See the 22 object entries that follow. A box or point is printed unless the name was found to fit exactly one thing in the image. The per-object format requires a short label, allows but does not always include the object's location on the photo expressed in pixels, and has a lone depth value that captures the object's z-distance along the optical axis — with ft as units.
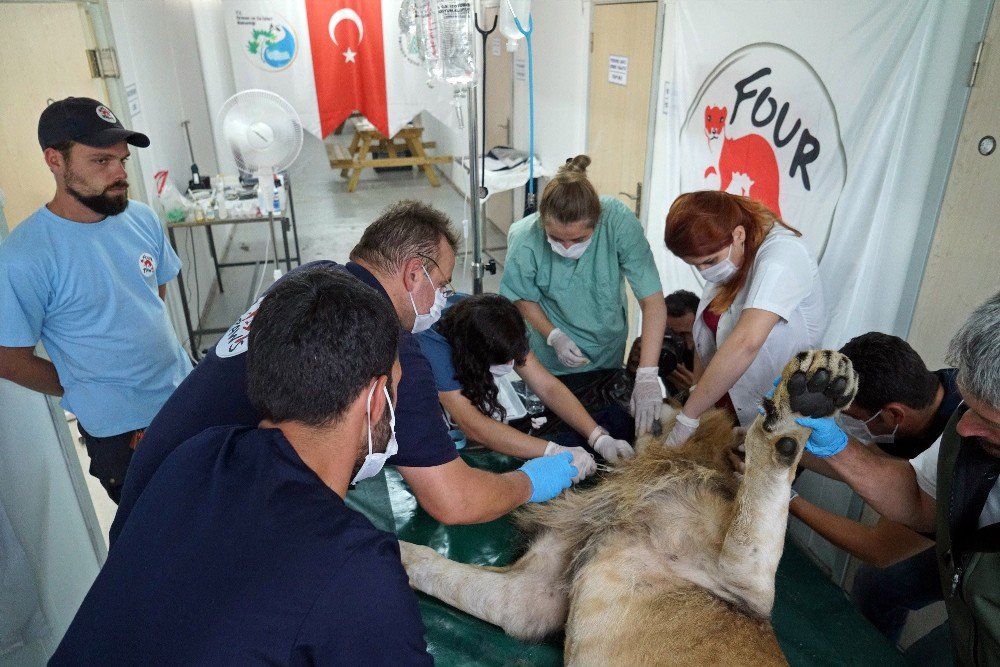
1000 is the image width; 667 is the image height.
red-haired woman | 5.94
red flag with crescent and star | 17.13
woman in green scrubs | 7.29
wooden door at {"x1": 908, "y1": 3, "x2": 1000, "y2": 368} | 5.73
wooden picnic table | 27.45
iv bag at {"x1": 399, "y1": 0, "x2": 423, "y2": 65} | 9.64
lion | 4.34
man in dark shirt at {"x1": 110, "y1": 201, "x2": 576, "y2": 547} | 4.00
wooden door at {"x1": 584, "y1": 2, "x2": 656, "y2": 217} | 11.97
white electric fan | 12.00
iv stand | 9.08
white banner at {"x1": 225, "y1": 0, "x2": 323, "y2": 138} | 16.78
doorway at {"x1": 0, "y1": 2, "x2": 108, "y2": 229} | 10.35
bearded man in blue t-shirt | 6.02
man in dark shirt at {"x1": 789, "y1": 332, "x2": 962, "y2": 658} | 5.00
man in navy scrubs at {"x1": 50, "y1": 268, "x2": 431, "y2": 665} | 2.57
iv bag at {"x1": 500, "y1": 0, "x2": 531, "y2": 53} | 8.62
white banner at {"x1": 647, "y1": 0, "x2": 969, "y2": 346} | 6.53
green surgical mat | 4.63
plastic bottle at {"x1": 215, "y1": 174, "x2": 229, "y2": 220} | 13.57
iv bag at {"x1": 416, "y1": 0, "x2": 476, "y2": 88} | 8.59
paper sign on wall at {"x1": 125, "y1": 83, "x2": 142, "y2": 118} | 11.87
